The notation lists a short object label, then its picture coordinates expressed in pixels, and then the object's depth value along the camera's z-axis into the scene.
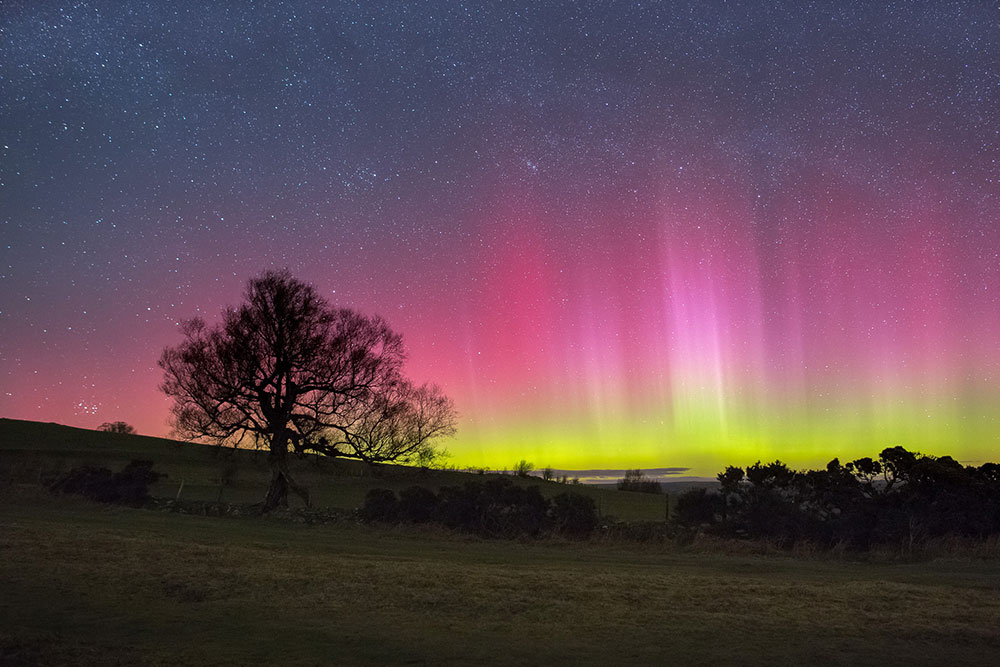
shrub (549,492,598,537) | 25.44
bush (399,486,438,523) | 27.39
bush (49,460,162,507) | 31.17
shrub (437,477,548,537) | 25.73
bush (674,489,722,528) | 26.83
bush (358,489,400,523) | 27.89
